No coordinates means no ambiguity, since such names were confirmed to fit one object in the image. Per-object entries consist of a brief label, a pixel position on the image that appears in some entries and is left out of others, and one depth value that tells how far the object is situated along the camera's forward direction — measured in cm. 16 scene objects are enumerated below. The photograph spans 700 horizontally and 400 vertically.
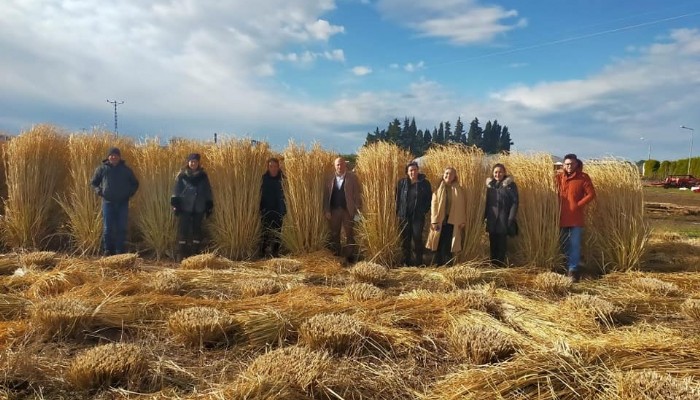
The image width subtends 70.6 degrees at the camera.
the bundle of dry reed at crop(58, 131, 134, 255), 757
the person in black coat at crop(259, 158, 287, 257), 746
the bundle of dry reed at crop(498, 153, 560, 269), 678
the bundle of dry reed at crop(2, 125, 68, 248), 764
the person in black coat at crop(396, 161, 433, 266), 672
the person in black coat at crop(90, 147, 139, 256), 707
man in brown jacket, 711
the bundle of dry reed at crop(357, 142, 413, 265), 695
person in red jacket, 656
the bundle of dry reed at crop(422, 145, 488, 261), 692
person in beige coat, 662
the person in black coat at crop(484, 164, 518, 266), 653
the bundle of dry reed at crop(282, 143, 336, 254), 729
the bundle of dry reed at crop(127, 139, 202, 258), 759
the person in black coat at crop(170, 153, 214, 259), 711
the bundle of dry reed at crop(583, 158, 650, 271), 689
